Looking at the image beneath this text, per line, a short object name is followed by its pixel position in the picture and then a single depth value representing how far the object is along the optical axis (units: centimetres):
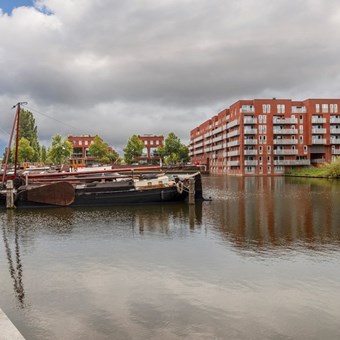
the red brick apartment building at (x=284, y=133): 10350
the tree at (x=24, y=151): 11006
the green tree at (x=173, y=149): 13750
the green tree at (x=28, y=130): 12862
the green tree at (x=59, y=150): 10762
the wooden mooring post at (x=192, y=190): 3584
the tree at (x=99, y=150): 13250
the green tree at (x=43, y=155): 14618
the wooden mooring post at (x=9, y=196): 3381
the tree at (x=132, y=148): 12925
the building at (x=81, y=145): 17238
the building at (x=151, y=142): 18898
